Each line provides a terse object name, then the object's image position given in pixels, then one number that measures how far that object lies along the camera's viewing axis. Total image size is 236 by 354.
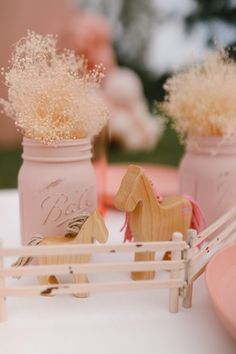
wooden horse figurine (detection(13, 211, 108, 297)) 0.67
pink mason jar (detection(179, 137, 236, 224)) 0.85
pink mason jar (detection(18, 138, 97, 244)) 0.75
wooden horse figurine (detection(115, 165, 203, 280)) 0.70
